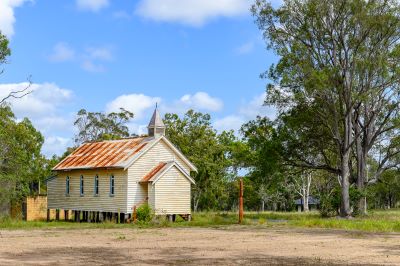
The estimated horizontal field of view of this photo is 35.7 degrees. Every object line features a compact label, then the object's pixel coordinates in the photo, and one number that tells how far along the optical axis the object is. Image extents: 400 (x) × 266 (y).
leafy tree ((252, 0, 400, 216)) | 43.66
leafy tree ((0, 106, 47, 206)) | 44.47
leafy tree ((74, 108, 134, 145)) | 74.81
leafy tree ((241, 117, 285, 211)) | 48.75
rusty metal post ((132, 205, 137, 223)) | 39.66
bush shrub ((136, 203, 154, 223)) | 39.03
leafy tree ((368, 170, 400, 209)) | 53.53
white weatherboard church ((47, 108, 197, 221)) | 41.01
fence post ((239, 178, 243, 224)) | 36.59
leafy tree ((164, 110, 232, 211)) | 62.16
